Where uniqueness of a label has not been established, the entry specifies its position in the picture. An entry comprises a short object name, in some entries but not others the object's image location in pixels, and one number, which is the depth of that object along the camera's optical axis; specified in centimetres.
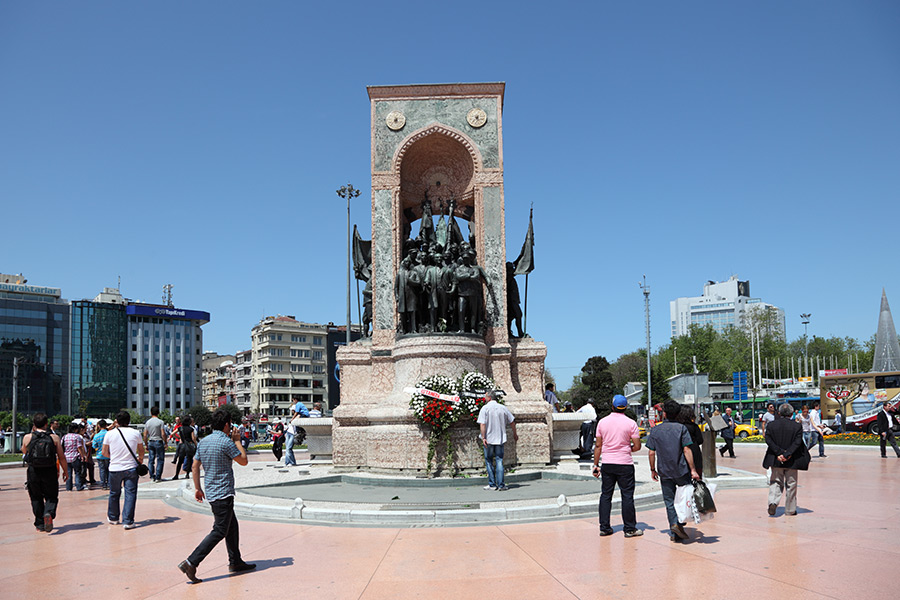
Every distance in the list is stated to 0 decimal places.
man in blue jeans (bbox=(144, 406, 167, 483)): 1641
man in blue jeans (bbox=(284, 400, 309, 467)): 1858
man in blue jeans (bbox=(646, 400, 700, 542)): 830
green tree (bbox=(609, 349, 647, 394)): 9531
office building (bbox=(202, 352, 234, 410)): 13238
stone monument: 1552
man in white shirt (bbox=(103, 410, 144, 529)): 1028
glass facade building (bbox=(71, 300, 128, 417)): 11506
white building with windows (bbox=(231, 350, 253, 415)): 11950
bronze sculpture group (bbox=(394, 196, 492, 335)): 1647
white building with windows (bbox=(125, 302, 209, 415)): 12331
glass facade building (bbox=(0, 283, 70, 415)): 10481
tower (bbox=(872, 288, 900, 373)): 7662
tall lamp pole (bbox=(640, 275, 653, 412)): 5516
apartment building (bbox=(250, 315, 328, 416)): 10769
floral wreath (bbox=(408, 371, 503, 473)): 1391
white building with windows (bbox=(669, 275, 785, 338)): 9927
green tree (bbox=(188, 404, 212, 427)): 5769
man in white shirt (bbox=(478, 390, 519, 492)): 1253
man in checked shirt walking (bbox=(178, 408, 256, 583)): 718
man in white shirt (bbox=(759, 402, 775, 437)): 1830
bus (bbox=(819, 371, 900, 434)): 4162
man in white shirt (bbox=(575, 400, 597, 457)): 1784
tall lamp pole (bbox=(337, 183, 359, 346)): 3512
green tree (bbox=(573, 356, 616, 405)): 6888
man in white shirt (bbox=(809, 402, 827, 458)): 2039
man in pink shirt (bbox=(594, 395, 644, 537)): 861
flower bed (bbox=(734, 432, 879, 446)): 2744
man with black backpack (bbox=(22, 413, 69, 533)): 1030
